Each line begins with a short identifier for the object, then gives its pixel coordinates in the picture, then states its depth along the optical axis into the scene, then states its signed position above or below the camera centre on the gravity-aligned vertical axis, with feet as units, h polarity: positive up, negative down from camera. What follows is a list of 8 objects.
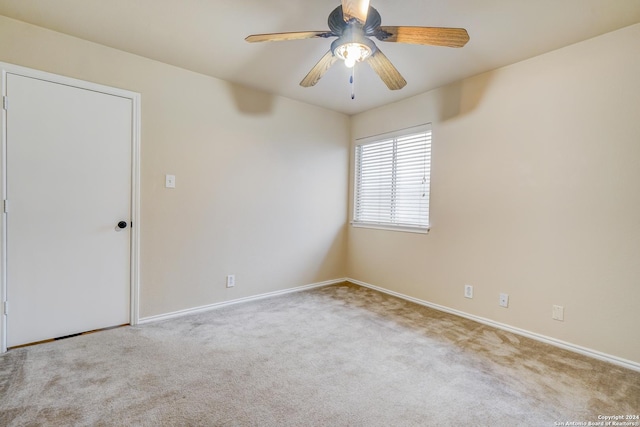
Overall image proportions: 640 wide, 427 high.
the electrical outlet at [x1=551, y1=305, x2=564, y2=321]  7.94 -2.75
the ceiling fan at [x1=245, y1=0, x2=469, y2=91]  5.09 +3.15
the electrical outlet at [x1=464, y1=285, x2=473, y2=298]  9.80 -2.76
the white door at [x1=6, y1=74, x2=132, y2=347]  7.34 -0.33
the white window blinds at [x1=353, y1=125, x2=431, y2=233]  11.30 +1.02
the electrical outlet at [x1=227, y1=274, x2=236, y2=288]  10.79 -2.88
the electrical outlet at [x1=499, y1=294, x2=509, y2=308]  8.98 -2.78
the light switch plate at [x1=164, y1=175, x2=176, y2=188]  9.40 +0.56
